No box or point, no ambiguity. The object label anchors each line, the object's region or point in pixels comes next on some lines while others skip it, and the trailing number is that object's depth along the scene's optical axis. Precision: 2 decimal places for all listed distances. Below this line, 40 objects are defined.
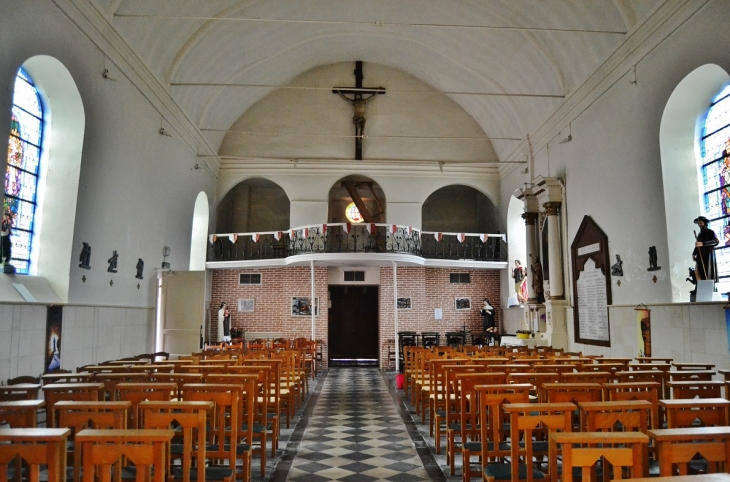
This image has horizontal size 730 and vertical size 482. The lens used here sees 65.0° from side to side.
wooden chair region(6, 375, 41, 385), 6.78
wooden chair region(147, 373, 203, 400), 5.73
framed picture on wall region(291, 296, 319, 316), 19.28
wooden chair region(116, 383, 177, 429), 4.59
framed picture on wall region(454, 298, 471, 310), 19.84
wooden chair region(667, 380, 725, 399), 4.98
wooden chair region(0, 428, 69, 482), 2.81
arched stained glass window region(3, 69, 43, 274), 8.83
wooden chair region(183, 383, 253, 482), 4.17
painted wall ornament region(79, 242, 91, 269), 9.60
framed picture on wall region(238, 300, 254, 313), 19.55
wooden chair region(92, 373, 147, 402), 5.47
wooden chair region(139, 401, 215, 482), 3.51
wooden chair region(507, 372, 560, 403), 5.38
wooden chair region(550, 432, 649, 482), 2.71
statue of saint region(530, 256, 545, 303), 14.88
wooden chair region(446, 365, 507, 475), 5.31
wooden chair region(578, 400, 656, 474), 3.57
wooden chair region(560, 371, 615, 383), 5.34
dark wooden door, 20.81
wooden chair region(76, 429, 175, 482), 2.88
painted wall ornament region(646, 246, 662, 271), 9.88
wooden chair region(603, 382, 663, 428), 4.51
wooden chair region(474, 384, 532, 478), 4.41
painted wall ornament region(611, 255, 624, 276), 11.14
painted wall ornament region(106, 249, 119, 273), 10.69
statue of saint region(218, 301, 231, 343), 18.66
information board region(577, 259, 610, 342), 11.78
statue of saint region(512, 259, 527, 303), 17.12
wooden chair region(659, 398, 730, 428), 3.73
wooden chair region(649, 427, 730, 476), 2.73
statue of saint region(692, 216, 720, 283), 8.38
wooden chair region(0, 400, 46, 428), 3.80
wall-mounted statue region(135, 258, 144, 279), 12.12
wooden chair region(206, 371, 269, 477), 5.28
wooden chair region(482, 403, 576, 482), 3.57
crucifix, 19.03
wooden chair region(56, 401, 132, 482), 3.71
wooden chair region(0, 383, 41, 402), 5.22
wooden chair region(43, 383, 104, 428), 4.72
